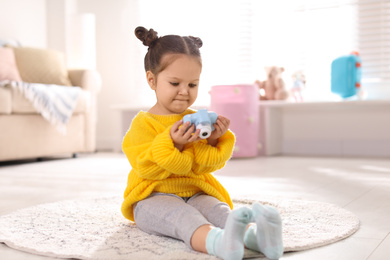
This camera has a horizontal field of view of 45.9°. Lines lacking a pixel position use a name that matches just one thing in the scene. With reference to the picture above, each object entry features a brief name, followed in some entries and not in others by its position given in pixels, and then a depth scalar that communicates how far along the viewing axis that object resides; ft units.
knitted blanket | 8.94
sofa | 8.68
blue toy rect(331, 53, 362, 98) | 9.86
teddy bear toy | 10.58
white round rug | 2.83
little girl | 3.06
